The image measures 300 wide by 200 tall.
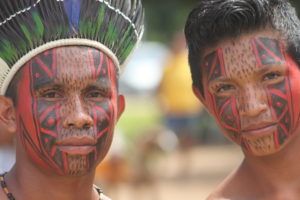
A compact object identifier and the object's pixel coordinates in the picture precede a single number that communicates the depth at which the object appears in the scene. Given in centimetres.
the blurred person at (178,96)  2217
